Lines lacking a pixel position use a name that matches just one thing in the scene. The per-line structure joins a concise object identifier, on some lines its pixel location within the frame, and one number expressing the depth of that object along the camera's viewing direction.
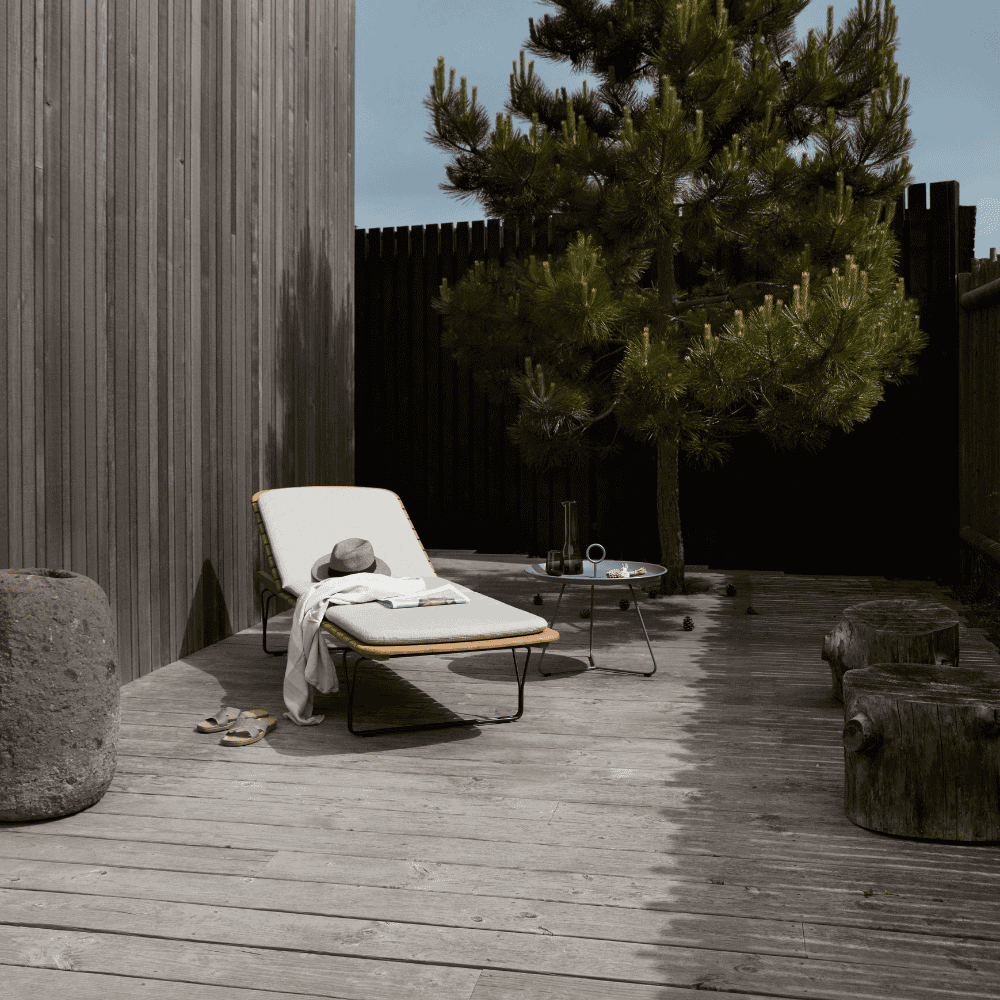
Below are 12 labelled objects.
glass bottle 4.19
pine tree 4.64
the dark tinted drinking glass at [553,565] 4.18
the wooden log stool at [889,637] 3.22
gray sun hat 3.84
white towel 3.27
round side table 4.01
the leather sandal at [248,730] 3.01
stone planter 2.32
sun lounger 3.08
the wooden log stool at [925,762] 2.24
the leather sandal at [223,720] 3.14
